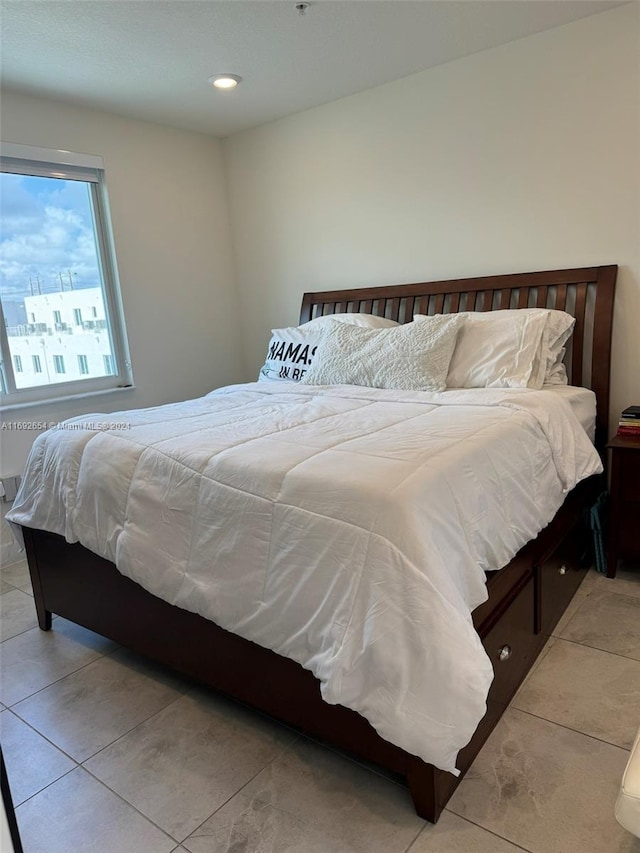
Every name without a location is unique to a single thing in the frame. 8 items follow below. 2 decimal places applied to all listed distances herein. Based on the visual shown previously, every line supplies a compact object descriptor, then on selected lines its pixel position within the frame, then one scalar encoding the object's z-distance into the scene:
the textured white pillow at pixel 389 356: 2.61
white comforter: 1.28
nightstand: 2.39
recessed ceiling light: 2.95
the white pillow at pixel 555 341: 2.61
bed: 1.32
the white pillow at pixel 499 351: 2.52
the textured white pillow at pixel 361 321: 3.15
